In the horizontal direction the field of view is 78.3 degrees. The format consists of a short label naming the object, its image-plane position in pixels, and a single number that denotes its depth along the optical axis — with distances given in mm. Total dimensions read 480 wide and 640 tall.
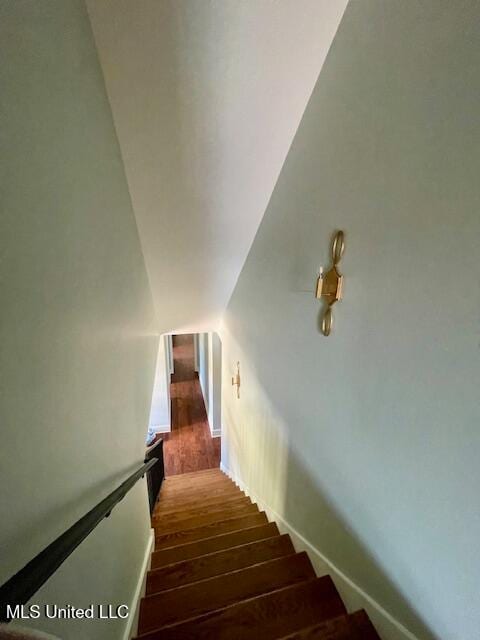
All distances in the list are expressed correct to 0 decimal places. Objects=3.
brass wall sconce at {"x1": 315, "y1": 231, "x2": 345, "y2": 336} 1226
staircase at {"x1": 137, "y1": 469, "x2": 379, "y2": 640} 1272
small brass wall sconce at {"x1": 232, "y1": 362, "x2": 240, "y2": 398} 3438
